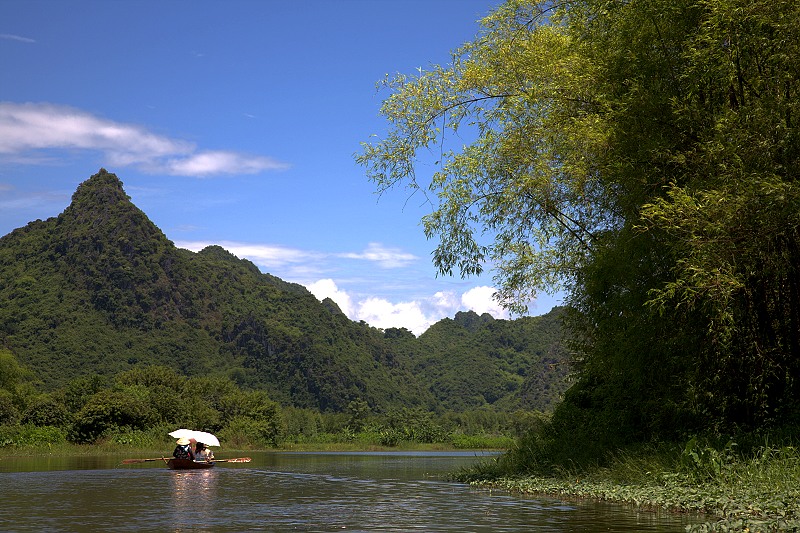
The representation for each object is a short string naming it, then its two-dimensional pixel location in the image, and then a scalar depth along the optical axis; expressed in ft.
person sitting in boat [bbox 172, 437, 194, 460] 108.05
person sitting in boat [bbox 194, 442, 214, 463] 111.75
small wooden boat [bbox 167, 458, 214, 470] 103.63
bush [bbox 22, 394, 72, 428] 170.60
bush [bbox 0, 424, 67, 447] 158.06
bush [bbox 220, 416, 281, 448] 203.10
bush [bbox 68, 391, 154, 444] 165.99
